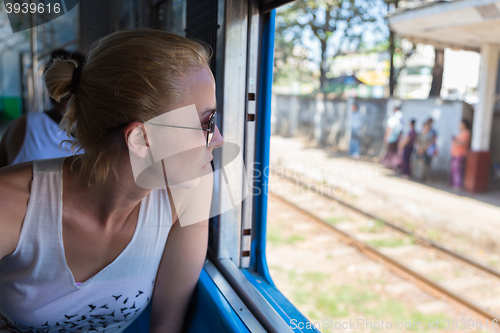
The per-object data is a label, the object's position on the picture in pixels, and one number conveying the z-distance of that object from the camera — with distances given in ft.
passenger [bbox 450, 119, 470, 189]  31.60
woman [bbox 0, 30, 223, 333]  3.86
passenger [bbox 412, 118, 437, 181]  34.99
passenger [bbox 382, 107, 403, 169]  39.52
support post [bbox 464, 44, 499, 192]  28.66
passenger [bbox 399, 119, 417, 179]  36.63
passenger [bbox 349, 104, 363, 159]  47.29
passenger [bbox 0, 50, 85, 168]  7.38
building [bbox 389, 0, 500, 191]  24.02
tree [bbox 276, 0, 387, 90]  53.36
